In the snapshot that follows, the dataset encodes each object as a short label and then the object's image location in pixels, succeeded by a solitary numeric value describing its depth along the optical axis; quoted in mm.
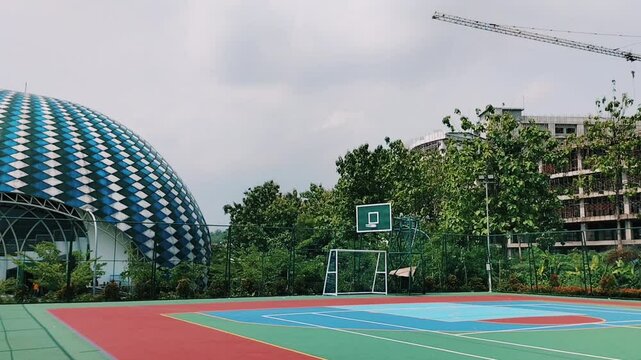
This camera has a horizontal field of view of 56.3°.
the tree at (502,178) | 37562
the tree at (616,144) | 38469
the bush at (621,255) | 28812
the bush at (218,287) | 28047
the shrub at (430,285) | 33531
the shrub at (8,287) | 23297
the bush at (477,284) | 34531
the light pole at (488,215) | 33562
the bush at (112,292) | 24828
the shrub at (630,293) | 26839
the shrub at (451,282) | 34188
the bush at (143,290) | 25984
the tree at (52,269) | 24578
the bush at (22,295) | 23031
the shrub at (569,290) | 29134
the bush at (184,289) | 26875
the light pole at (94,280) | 25789
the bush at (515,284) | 32331
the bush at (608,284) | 28053
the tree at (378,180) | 43938
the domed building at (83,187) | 36125
